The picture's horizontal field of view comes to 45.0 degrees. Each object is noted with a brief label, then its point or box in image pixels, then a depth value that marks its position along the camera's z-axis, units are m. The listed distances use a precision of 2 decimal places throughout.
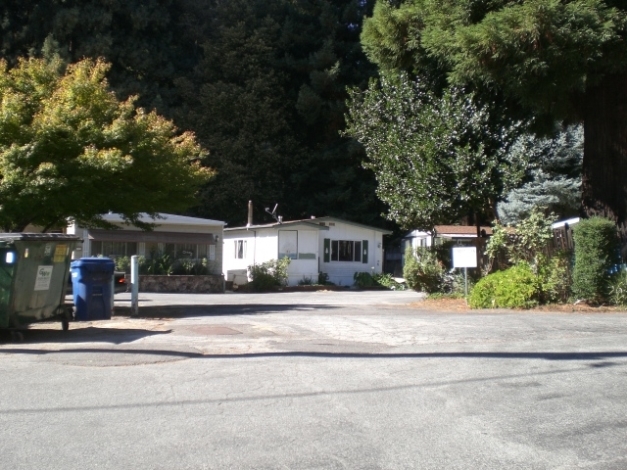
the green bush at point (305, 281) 35.50
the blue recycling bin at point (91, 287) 15.68
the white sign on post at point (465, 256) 19.59
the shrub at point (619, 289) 17.88
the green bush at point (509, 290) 18.00
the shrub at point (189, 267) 31.70
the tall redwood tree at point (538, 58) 17.45
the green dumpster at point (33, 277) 12.41
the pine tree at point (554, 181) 31.17
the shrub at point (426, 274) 22.53
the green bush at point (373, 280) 36.16
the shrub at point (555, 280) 18.27
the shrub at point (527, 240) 18.89
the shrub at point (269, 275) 33.09
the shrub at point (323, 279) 36.12
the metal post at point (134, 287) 16.97
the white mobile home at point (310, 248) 35.34
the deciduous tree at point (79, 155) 15.84
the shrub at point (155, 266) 31.06
